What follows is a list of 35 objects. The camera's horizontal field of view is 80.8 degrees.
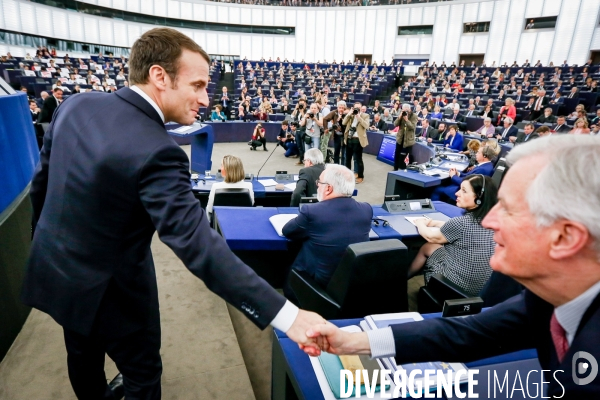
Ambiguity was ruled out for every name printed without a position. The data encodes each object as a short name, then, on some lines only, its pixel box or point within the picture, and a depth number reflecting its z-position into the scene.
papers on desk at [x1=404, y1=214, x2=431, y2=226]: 3.03
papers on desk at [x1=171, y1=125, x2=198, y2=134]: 5.34
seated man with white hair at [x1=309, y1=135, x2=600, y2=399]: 0.65
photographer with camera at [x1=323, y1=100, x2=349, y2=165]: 7.01
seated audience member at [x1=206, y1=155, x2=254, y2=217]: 3.32
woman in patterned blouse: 2.28
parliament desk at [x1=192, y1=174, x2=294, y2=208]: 4.05
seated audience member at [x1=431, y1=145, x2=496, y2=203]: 4.55
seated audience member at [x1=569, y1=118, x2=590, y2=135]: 5.88
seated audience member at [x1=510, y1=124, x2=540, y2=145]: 6.39
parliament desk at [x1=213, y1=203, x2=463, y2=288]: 2.42
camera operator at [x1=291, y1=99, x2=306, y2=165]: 8.12
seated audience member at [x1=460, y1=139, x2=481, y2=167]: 5.39
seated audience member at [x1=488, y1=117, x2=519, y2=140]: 7.18
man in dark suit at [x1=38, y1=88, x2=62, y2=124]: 6.61
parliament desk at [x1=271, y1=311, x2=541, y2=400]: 1.10
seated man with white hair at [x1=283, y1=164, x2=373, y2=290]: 2.21
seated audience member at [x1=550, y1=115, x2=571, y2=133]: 7.21
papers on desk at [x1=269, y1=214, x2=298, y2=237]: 2.53
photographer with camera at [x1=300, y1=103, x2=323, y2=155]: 7.55
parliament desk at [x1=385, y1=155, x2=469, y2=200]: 4.87
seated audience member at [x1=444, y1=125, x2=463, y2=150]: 7.02
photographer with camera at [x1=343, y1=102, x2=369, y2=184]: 6.55
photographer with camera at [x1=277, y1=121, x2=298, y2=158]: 8.86
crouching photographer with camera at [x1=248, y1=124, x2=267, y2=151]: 9.41
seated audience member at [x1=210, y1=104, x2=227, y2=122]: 10.76
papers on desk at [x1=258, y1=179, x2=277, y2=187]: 4.30
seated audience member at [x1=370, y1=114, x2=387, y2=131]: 9.45
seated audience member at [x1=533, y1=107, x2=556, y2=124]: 8.39
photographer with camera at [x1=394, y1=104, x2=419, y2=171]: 6.70
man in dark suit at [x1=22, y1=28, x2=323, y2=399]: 1.02
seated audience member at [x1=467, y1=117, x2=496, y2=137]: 7.23
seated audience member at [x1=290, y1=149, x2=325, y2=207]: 3.60
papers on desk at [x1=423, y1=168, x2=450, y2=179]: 5.01
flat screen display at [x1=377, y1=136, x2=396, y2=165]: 8.29
